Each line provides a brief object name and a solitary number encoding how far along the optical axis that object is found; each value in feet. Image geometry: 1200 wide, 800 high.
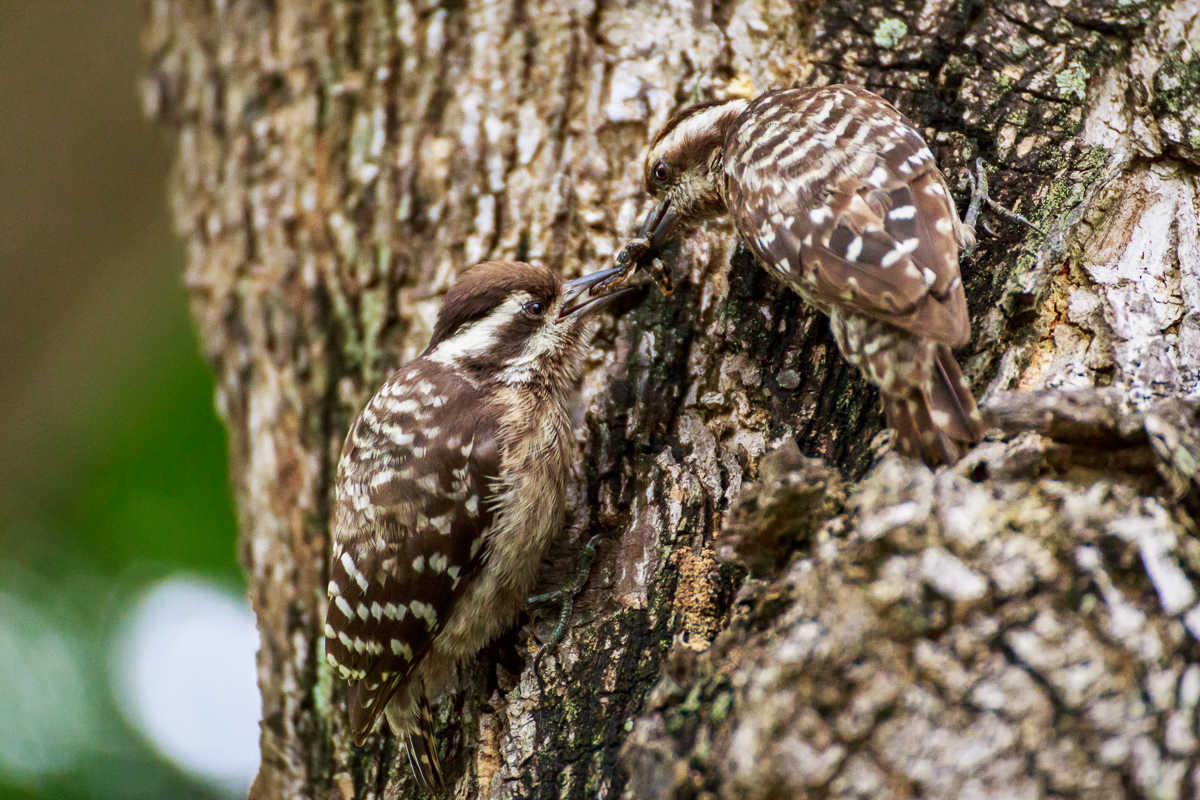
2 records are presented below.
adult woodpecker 16.30
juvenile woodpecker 19.86
